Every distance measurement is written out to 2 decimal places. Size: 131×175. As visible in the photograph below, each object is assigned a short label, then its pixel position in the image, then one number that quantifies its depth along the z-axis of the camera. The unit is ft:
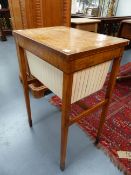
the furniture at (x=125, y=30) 8.89
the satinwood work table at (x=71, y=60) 2.32
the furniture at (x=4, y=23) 13.64
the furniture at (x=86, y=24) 8.38
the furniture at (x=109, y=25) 12.04
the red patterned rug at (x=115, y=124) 4.07
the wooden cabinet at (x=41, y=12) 4.91
